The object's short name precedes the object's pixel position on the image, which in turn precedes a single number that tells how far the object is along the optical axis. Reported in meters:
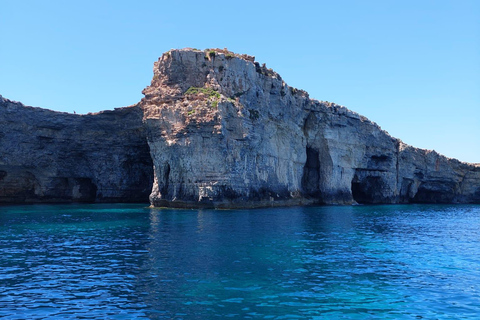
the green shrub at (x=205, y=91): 52.81
